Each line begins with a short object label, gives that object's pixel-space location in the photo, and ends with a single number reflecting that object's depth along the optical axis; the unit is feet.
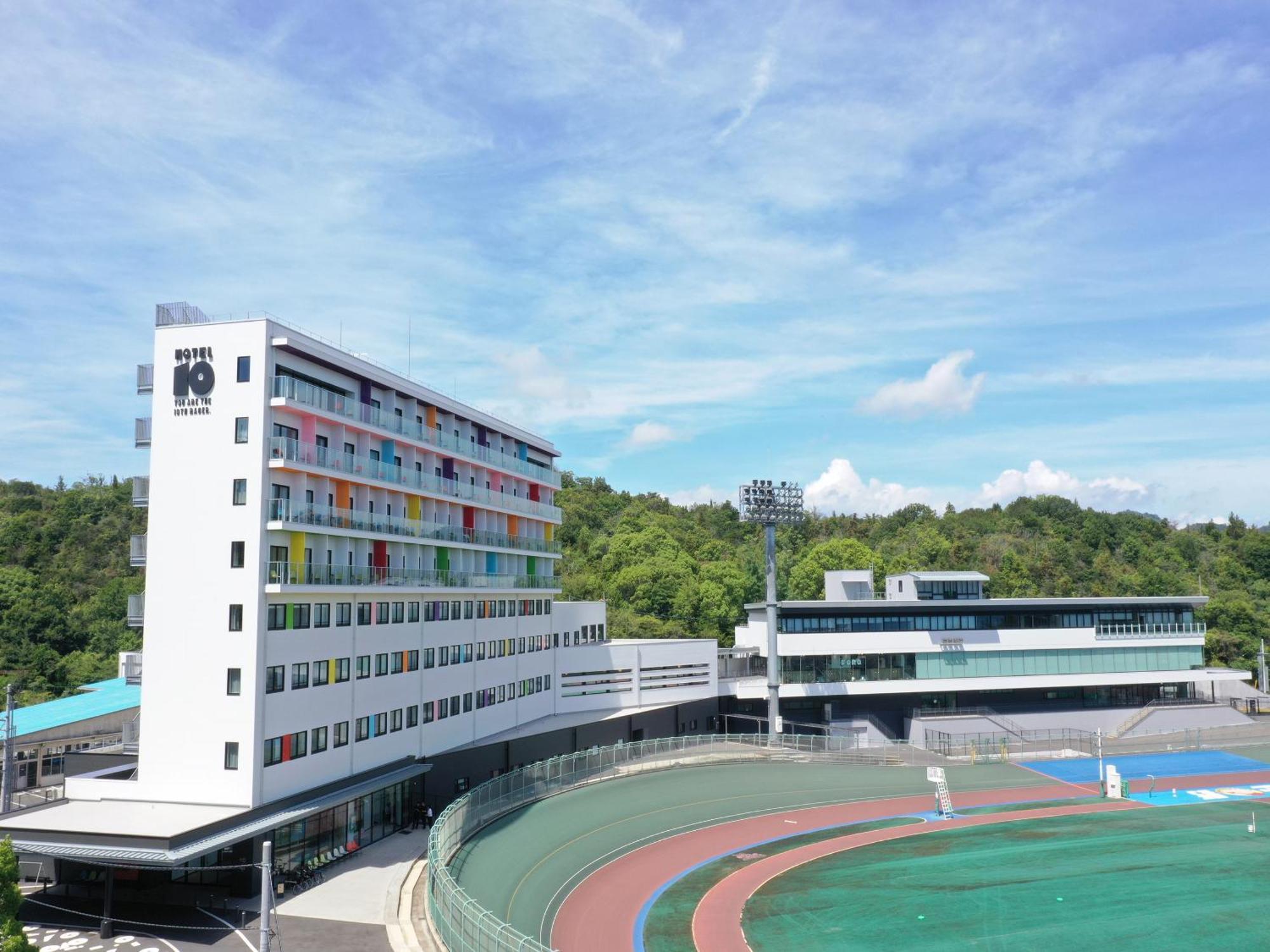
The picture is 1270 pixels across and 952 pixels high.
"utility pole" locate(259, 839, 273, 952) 71.56
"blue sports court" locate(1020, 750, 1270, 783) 217.77
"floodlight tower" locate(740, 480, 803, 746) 256.11
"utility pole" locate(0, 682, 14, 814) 139.54
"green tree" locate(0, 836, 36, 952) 75.66
